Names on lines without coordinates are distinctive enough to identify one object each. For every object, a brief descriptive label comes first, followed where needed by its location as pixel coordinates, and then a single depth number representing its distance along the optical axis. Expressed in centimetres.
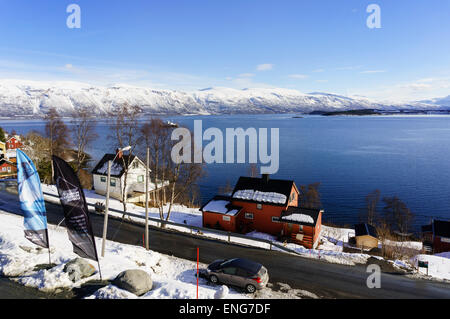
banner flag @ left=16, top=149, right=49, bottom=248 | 1244
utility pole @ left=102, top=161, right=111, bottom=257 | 1559
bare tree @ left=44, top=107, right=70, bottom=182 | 4039
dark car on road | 1359
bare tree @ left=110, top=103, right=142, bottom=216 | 2849
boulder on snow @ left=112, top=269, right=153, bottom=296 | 1152
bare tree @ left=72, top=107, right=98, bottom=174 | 3822
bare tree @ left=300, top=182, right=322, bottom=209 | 5038
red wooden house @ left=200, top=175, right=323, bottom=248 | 2850
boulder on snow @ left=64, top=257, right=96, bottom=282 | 1247
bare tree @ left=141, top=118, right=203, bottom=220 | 2827
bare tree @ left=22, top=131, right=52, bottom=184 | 4509
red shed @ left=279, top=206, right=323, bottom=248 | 2782
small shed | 3315
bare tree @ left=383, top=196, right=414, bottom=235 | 4435
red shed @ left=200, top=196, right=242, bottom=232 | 2995
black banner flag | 1206
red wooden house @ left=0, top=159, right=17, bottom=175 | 5197
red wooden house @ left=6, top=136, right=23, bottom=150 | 7350
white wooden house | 3988
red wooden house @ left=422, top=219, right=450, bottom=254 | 3559
